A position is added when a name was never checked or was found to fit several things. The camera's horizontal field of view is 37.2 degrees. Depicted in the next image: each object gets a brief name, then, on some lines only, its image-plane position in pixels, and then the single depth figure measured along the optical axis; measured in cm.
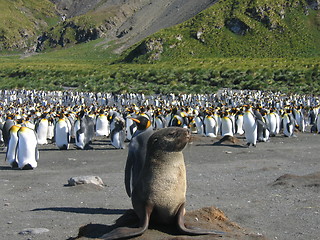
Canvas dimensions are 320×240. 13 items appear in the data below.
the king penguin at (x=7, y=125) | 1190
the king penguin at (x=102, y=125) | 1712
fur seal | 418
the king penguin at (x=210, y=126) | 1630
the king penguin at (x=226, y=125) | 1612
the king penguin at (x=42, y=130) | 1521
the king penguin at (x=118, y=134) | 1389
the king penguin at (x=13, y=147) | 1021
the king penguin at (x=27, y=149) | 1003
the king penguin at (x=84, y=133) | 1390
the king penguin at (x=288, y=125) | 1652
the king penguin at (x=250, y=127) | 1399
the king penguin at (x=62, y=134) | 1366
